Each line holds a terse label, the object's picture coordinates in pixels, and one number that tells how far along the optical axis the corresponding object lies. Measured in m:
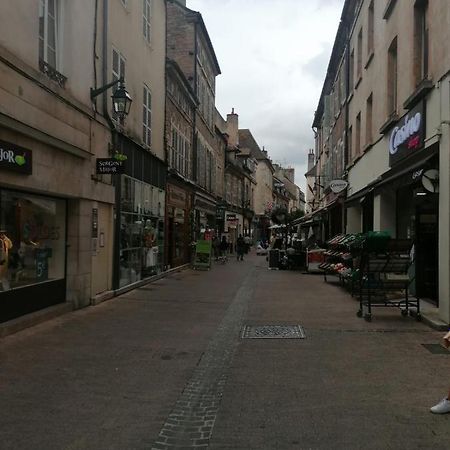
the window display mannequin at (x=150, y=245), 16.55
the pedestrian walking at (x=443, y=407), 4.70
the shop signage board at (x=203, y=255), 23.39
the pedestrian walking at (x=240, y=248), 33.79
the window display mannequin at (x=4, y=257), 8.34
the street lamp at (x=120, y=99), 11.38
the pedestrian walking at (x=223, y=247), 33.22
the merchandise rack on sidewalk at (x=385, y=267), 9.70
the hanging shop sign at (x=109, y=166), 11.41
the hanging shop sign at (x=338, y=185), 20.88
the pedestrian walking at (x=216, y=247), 30.35
